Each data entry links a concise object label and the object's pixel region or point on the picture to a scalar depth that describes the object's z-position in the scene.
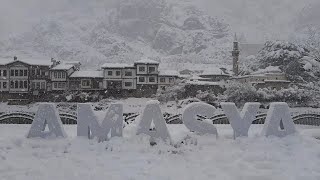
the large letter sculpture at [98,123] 9.23
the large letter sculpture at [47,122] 9.34
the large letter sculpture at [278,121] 9.62
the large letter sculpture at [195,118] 9.61
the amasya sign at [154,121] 9.26
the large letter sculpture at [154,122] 9.17
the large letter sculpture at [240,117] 9.69
